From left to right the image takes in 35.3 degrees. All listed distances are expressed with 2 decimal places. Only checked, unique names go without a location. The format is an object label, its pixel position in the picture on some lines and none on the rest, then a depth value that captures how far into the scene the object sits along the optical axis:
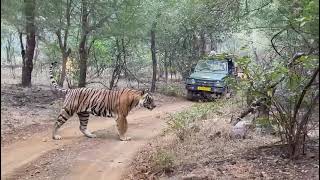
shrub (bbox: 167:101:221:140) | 10.06
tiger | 11.12
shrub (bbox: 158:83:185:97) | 21.36
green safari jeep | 19.34
